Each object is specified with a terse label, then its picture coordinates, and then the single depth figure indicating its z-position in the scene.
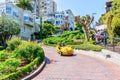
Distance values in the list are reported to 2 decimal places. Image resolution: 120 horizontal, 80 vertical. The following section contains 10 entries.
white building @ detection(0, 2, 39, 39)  17.18
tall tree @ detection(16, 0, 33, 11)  23.62
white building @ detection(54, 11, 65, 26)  33.14
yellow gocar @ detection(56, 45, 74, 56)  8.91
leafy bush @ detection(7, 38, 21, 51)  9.18
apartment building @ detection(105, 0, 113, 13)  19.21
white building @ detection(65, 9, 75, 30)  38.11
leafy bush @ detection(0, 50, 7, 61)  6.97
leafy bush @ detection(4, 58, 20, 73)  5.05
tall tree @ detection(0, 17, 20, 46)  11.94
